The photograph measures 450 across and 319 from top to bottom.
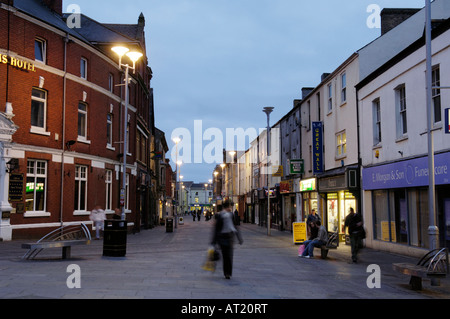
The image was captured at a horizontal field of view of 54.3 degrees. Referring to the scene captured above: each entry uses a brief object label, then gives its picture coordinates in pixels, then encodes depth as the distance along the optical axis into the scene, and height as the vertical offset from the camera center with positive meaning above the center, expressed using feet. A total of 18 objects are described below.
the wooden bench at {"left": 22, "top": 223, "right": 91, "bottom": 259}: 41.11 -4.56
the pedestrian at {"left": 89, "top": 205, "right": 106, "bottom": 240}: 76.99 -3.39
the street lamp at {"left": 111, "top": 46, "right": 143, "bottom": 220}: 69.19 +22.87
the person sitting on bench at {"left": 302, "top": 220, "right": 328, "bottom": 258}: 52.44 -5.63
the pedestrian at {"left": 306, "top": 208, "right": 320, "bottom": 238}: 63.94 -3.24
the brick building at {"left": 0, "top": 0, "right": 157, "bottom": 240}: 64.49 +13.20
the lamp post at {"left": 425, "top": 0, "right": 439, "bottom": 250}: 37.50 +6.60
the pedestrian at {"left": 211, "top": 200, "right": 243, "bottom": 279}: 34.45 -3.22
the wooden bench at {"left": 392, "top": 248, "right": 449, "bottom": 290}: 31.22 -5.39
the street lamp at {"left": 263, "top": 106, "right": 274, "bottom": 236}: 100.63 +19.68
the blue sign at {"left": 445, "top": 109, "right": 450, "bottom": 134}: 36.85 +6.31
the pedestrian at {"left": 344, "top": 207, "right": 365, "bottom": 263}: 49.44 -4.22
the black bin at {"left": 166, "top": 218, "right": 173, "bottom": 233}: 108.17 -7.36
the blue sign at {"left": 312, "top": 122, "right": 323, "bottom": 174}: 86.94 +10.07
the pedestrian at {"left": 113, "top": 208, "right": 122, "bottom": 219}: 67.72 -2.77
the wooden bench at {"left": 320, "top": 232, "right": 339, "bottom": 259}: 52.47 -6.03
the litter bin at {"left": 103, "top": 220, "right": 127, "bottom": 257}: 47.26 -4.47
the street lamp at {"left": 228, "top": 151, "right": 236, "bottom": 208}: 248.40 +11.52
